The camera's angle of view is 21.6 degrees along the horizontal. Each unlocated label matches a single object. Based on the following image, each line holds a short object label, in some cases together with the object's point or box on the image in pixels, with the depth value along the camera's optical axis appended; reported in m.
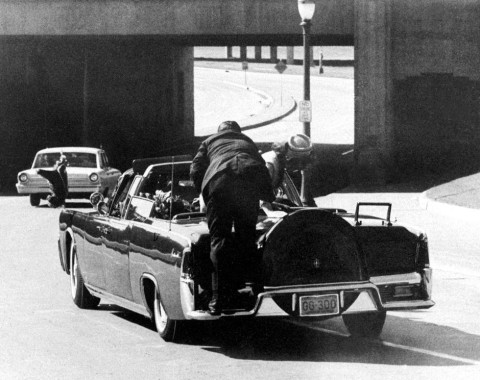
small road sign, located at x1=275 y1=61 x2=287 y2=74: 68.54
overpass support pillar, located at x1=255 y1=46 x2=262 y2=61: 111.94
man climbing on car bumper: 9.04
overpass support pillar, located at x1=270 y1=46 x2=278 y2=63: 109.44
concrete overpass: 35.47
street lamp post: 24.69
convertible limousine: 9.16
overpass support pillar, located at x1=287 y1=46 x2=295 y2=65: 104.44
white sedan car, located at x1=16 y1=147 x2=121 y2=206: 29.23
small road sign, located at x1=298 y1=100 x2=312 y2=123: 25.48
